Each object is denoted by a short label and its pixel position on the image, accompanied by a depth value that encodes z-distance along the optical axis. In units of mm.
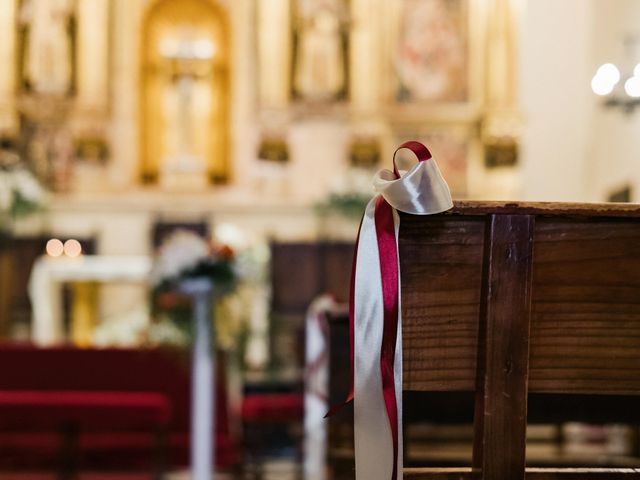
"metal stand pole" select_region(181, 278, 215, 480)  4375
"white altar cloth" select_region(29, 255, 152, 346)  8797
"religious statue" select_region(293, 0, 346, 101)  10602
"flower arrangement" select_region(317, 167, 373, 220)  9562
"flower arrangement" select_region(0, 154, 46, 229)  8906
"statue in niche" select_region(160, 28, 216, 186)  10836
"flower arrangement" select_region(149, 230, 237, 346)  4453
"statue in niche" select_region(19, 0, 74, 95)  10430
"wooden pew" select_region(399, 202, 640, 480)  1903
